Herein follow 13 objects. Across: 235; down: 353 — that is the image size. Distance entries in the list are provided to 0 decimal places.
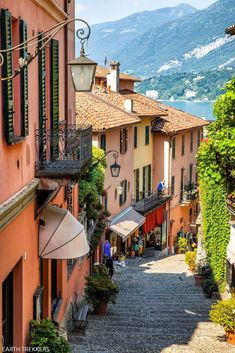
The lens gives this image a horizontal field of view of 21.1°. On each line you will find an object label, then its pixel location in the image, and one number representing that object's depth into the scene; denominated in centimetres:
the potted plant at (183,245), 3816
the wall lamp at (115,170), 2473
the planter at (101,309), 1819
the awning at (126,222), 3300
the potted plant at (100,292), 1777
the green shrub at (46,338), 1009
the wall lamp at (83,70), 799
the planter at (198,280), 2498
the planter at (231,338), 1540
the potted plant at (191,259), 2858
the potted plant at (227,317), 1534
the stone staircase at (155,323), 1449
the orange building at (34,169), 827
